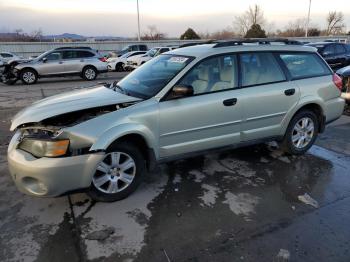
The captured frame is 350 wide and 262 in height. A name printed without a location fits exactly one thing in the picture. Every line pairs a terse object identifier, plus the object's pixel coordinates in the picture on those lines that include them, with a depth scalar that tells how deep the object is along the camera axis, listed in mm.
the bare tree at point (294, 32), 66250
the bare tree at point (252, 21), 63719
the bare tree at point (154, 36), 61197
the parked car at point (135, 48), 28391
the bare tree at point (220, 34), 62469
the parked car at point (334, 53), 16344
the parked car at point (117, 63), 23695
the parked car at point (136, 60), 22969
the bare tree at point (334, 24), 71062
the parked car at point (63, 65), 15430
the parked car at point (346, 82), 8352
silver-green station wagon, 3338
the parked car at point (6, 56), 25936
